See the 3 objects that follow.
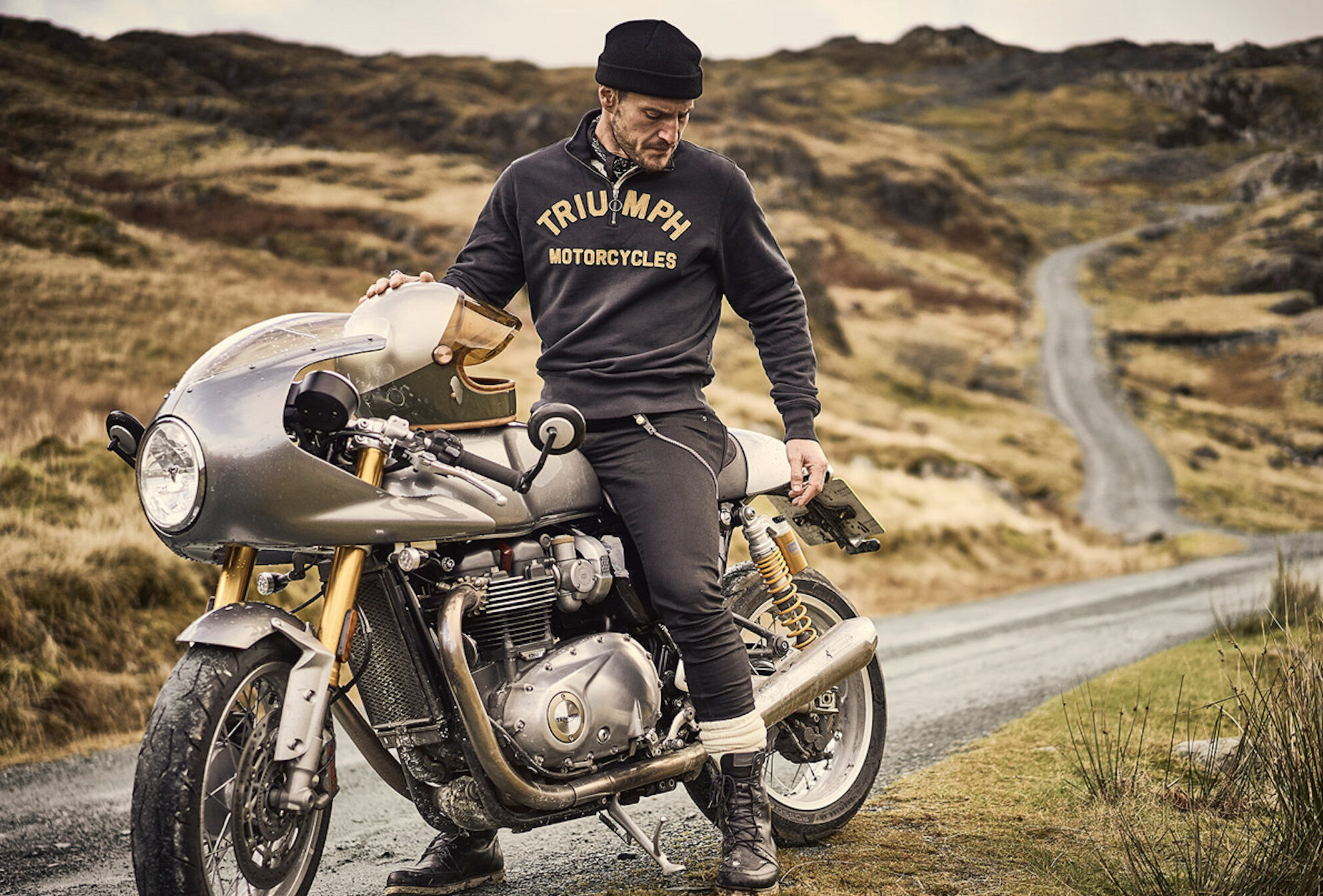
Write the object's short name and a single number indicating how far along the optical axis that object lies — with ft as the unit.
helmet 10.61
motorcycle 9.27
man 11.98
